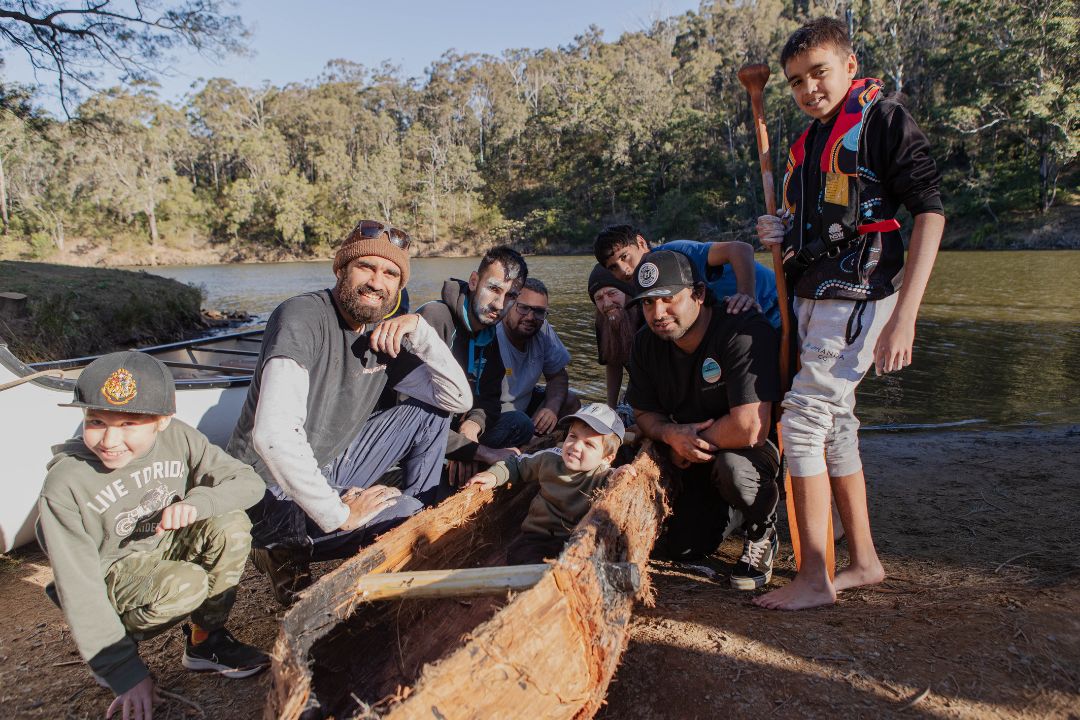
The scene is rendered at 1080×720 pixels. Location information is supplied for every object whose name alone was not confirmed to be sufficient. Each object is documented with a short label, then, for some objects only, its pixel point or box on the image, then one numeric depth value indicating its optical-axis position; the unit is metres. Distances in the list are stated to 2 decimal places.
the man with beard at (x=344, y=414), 2.60
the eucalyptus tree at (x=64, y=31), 10.09
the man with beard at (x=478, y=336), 3.76
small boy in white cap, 2.89
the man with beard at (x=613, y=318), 4.29
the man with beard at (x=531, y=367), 4.20
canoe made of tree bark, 1.67
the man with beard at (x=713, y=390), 2.94
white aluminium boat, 3.65
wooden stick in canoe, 2.00
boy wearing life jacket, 2.45
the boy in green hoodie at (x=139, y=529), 2.07
